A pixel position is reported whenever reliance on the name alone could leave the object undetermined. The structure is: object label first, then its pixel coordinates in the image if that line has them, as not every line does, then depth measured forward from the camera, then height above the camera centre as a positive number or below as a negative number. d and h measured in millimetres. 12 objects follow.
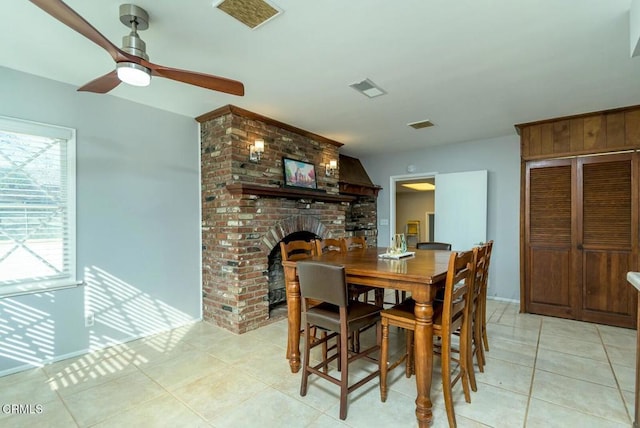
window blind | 2494 +69
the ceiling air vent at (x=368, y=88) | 2781 +1163
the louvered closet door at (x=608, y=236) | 3398 -256
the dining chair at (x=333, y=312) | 1872 -673
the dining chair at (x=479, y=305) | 2238 -725
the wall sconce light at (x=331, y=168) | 4660 +706
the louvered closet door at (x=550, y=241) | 3705 -331
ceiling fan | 1673 +858
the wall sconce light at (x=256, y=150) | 3512 +728
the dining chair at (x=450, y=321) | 1802 -687
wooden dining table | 1797 -449
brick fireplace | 3344 +39
